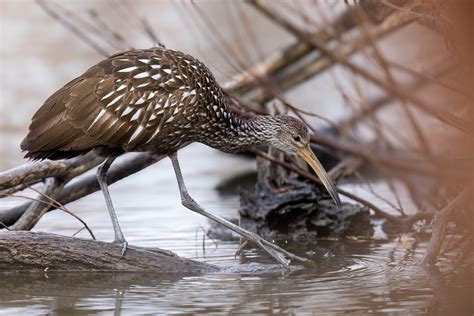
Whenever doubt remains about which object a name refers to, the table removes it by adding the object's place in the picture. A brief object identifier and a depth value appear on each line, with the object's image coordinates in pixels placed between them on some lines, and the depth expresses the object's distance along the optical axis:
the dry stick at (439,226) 10.55
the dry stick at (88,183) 13.07
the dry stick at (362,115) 4.74
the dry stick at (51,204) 11.71
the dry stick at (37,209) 12.47
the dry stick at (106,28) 13.46
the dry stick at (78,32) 14.09
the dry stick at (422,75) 5.36
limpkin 11.36
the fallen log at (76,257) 10.84
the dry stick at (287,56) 16.58
